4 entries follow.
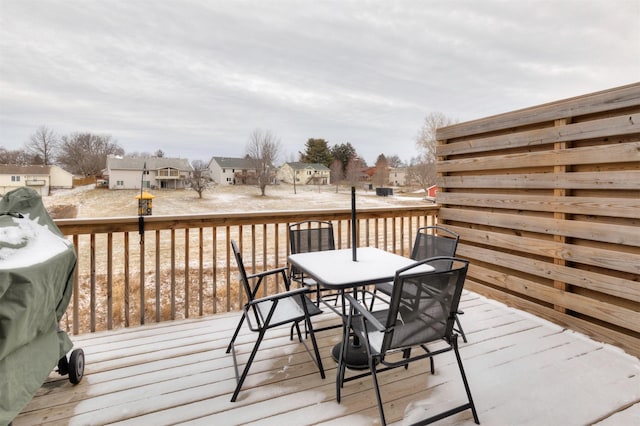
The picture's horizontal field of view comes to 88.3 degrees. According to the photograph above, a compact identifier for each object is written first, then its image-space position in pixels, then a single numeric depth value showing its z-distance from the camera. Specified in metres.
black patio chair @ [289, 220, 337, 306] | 2.94
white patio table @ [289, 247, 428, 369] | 1.92
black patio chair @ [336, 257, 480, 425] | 1.50
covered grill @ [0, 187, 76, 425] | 1.34
